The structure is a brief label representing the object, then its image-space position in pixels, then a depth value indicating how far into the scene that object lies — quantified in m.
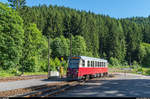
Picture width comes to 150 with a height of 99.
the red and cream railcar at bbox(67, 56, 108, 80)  19.89
